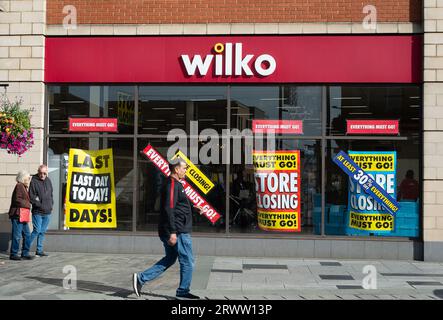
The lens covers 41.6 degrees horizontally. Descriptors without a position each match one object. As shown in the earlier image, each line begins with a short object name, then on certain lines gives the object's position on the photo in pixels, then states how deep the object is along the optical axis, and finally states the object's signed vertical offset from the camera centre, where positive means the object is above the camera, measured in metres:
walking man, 7.43 -0.91
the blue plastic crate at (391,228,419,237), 11.50 -1.34
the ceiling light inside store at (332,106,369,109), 11.66 +1.14
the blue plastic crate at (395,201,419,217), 11.51 -0.88
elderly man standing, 11.12 -0.80
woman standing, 10.80 -1.03
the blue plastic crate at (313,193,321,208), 11.70 -0.71
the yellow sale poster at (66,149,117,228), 12.17 -0.56
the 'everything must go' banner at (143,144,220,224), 11.90 -0.56
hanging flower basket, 10.05 +0.54
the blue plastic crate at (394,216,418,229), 11.51 -1.14
